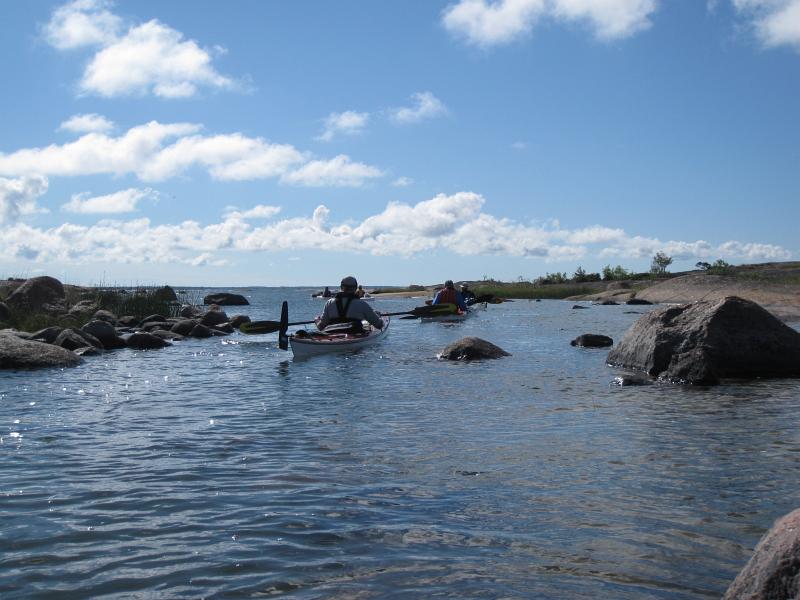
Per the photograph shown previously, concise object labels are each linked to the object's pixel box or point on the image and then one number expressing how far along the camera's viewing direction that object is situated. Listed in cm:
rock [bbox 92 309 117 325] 2866
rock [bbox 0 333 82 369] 1738
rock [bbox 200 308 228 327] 3425
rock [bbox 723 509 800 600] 325
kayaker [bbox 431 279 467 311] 3865
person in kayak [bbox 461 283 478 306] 4931
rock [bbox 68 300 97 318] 2969
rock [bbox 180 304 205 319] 4028
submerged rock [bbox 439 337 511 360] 1952
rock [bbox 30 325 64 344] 2214
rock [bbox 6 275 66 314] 2972
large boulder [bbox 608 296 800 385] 1468
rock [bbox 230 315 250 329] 3528
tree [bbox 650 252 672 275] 8468
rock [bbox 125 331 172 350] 2477
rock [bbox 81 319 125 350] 2450
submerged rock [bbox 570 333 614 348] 2333
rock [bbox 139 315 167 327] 3325
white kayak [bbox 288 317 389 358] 2058
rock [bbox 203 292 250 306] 7838
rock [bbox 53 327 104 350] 2180
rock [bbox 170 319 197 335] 3069
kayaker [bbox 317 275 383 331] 2238
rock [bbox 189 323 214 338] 3031
